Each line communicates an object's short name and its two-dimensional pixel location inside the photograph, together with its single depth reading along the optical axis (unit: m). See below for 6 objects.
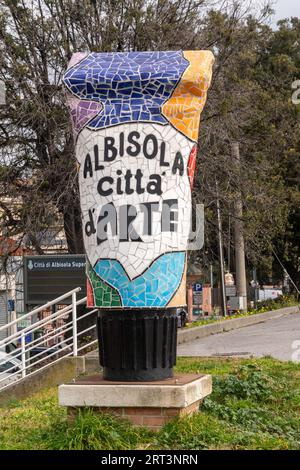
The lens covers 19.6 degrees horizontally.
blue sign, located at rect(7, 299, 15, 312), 38.94
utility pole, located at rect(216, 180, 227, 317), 25.91
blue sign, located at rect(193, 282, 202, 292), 41.36
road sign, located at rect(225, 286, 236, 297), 30.93
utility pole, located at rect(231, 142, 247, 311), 20.75
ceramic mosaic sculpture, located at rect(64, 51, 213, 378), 7.68
